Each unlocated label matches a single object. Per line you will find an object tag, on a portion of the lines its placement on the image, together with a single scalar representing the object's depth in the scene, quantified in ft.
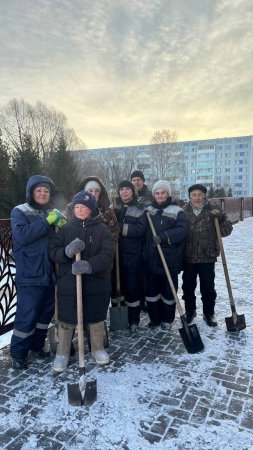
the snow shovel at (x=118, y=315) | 13.94
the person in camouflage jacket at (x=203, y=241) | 14.05
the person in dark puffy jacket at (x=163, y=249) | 13.26
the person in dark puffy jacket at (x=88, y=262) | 10.65
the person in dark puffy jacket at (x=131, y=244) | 13.47
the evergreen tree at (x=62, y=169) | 76.84
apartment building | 277.44
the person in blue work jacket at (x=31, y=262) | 10.62
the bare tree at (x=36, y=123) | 114.01
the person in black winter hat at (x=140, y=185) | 16.18
